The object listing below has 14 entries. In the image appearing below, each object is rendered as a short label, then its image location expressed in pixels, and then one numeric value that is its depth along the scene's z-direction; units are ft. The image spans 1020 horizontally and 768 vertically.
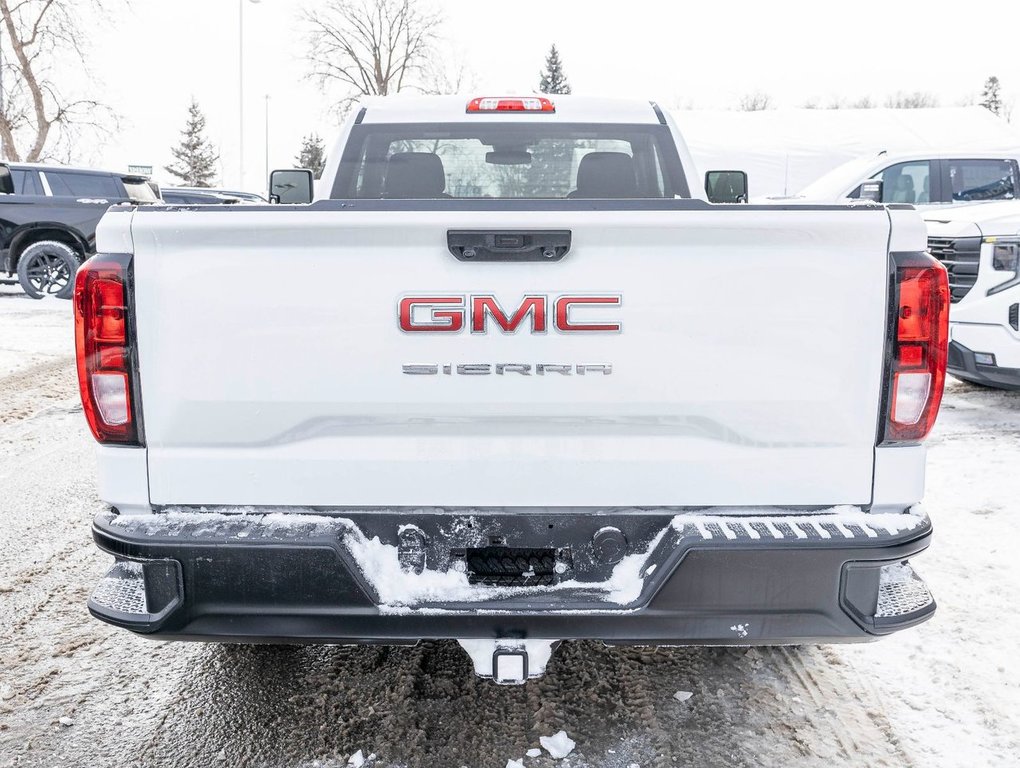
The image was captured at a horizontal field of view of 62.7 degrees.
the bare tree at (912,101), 198.80
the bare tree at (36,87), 86.53
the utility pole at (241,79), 124.57
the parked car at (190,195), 58.90
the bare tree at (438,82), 127.44
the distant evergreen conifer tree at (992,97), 239.03
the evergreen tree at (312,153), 195.46
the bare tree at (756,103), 204.74
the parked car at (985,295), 19.80
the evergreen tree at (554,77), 178.50
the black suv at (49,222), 42.73
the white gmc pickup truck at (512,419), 6.75
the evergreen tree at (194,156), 210.59
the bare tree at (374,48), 130.11
